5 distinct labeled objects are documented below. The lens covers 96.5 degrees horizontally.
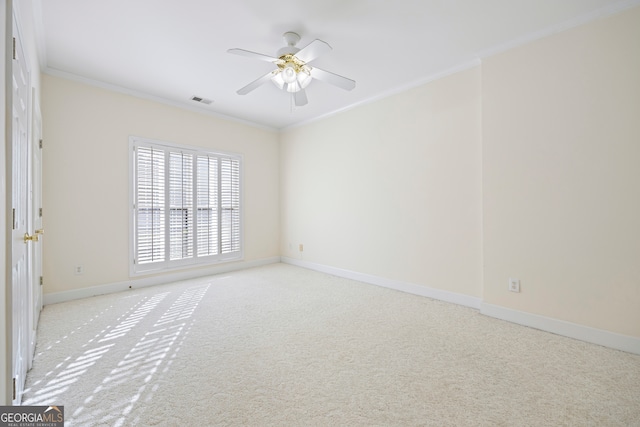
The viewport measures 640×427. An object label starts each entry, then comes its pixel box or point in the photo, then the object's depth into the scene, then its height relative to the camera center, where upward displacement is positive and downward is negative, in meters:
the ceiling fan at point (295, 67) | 2.39 +1.42
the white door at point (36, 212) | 2.28 +0.05
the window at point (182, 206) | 4.01 +0.16
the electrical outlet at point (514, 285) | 2.80 -0.69
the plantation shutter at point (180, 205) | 4.30 +0.18
